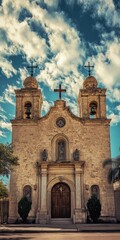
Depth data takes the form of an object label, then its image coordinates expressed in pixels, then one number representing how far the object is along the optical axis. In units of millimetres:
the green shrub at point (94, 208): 24031
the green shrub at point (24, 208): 24250
